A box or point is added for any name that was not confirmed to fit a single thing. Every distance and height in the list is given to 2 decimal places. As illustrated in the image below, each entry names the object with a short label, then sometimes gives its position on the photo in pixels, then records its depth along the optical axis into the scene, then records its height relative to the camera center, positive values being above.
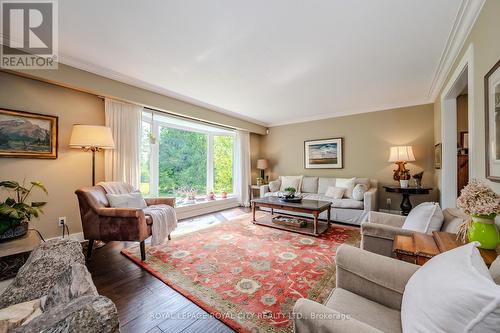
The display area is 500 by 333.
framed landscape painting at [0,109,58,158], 2.32 +0.40
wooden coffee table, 3.12 -0.70
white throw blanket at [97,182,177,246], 2.53 -0.64
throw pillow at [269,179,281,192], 5.07 -0.50
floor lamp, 2.58 +0.39
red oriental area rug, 1.57 -1.09
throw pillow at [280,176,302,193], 5.07 -0.40
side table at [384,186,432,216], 3.46 -0.46
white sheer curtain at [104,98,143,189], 3.09 +0.40
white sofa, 3.62 -0.73
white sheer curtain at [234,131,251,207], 5.53 -0.04
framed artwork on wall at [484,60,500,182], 1.35 +0.31
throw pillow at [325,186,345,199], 4.12 -0.54
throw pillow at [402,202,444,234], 1.56 -0.43
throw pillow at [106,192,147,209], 2.56 -0.44
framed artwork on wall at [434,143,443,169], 3.10 +0.17
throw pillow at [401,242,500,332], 0.55 -0.41
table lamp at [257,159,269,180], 5.76 +0.07
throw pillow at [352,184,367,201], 3.76 -0.49
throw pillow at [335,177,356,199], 4.19 -0.39
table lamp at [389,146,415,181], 3.71 +0.14
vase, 1.08 -0.37
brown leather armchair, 2.27 -0.63
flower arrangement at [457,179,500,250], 1.07 -0.26
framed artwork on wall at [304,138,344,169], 4.90 +0.31
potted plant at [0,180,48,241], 1.63 -0.41
